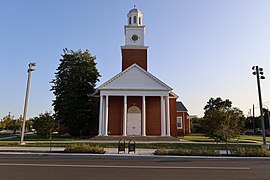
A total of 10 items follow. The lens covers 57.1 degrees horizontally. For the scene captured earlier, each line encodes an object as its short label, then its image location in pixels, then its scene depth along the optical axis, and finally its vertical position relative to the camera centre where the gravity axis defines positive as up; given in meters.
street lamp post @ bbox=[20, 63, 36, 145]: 23.29 +3.82
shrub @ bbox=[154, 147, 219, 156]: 15.46 -1.59
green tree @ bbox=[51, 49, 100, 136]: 34.94 +4.82
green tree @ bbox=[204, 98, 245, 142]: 17.17 +0.22
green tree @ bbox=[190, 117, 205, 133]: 62.58 -0.30
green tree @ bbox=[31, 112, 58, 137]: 18.67 +0.13
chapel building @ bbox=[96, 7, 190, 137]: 31.50 +3.57
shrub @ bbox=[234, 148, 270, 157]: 15.34 -1.58
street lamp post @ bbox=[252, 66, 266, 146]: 20.27 +4.35
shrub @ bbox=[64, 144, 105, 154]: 15.72 -1.47
